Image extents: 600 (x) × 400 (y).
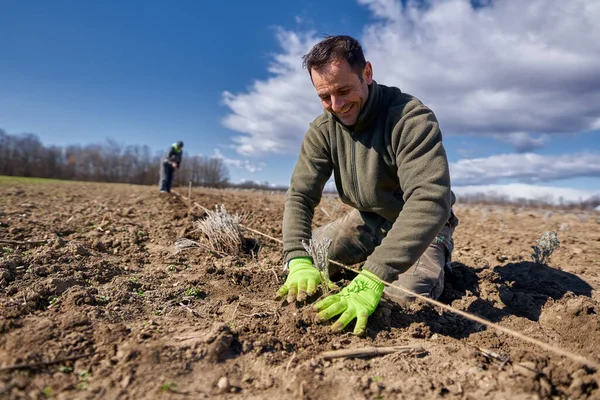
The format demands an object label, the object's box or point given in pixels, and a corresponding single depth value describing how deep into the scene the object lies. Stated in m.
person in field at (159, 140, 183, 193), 10.29
